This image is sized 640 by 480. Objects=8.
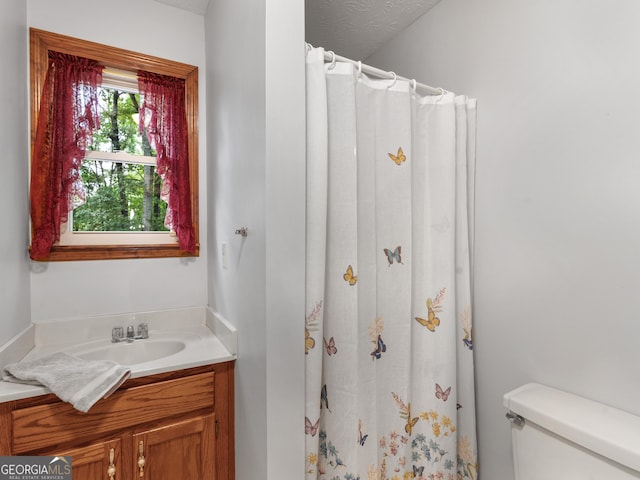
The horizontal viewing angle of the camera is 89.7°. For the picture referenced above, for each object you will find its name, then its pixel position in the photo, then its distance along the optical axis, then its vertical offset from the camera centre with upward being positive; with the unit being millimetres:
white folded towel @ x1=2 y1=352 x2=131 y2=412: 1024 -458
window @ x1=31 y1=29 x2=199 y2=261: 1543 +350
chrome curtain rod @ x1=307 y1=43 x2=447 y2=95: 1146 +648
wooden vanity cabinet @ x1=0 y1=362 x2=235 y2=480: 1037 -670
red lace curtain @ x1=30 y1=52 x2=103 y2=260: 1458 +468
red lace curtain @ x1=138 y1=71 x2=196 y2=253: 1721 +523
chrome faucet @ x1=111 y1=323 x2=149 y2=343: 1557 -463
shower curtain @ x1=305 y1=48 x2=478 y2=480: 1104 -165
